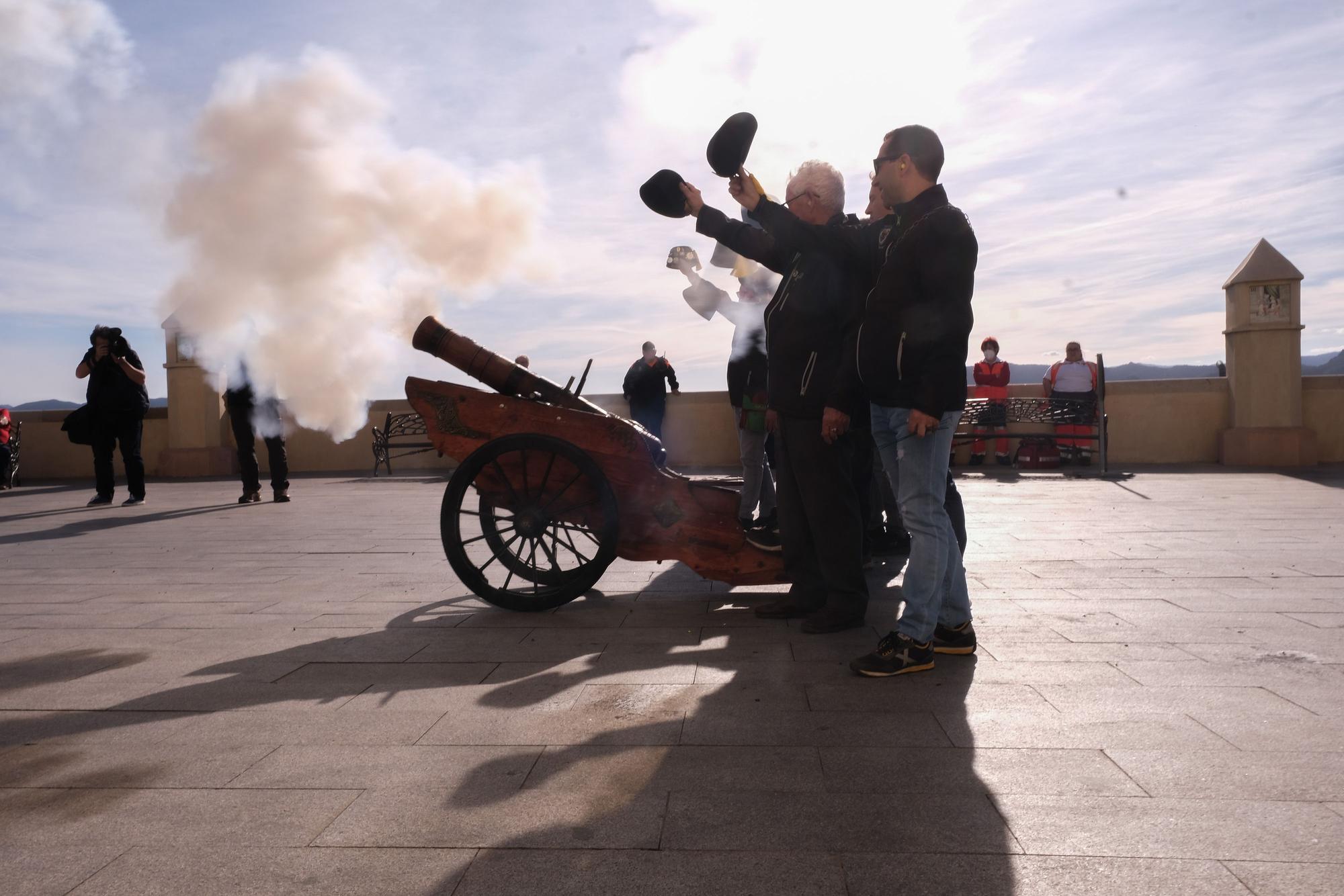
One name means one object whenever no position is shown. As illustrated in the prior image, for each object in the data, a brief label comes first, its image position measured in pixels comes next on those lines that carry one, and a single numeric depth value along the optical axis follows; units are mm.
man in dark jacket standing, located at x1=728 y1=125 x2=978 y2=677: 3736
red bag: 15078
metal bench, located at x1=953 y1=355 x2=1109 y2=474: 14906
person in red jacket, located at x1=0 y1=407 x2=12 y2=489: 14531
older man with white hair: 4410
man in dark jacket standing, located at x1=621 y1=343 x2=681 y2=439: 13547
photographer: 11094
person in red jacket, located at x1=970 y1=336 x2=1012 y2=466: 14914
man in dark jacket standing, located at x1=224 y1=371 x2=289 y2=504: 10875
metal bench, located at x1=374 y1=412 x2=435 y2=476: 16438
